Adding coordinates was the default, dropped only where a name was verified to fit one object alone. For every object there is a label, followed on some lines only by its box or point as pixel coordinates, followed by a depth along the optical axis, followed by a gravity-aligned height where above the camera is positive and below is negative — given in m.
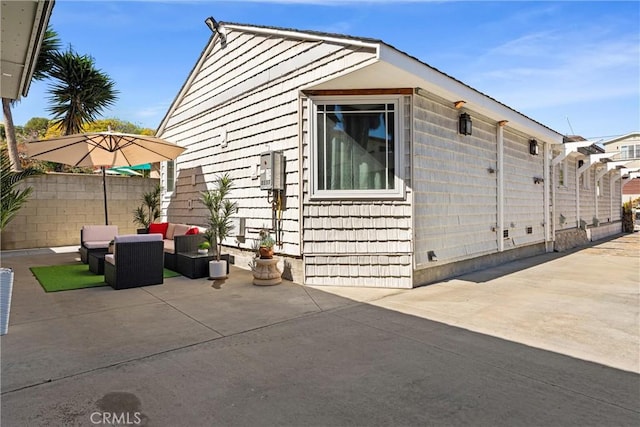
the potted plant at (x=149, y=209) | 9.69 +0.22
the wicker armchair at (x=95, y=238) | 6.85 -0.42
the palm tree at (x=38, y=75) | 10.01 +4.21
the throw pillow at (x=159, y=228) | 8.25 -0.26
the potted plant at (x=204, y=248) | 6.18 -0.55
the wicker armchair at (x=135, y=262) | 5.01 -0.65
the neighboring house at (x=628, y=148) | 30.56 +6.07
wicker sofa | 6.43 -0.50
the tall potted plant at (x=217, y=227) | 5.84 -0.18
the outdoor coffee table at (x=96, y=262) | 6.07 -0.77
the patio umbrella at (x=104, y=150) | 6.91 +1.42
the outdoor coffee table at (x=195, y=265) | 5.87 -0.80
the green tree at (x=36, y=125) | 28.80 +7.81
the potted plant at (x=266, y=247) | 5.47 -0.48
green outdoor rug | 5.23 -0.96
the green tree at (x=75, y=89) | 10.88 +3.96
